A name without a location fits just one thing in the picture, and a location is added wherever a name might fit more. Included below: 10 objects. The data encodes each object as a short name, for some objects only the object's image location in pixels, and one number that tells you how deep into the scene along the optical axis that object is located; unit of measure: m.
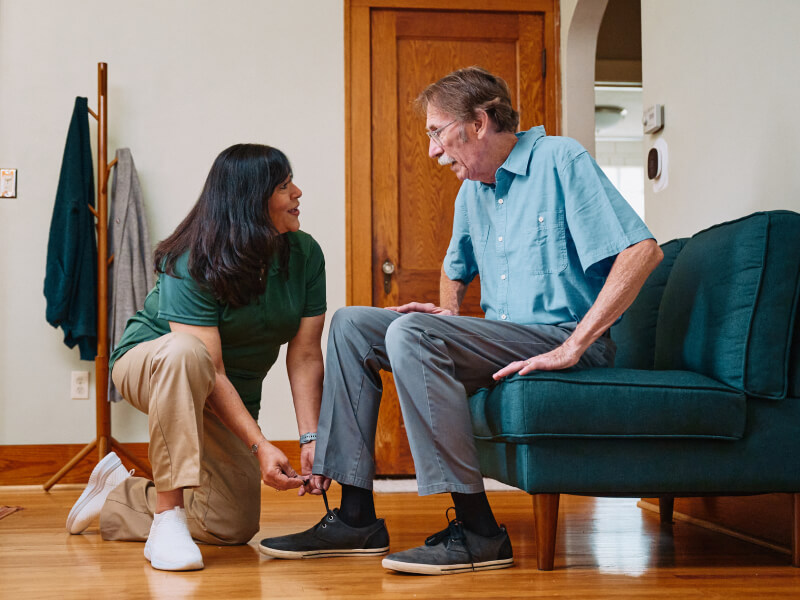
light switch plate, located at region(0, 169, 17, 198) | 3.63
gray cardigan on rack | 3.50
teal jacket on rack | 3.48
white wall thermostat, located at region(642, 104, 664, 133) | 2.88
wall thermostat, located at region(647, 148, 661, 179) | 2.93
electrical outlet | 3.62
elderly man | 1.69
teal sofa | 1.69
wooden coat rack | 3.39
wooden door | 3.79
